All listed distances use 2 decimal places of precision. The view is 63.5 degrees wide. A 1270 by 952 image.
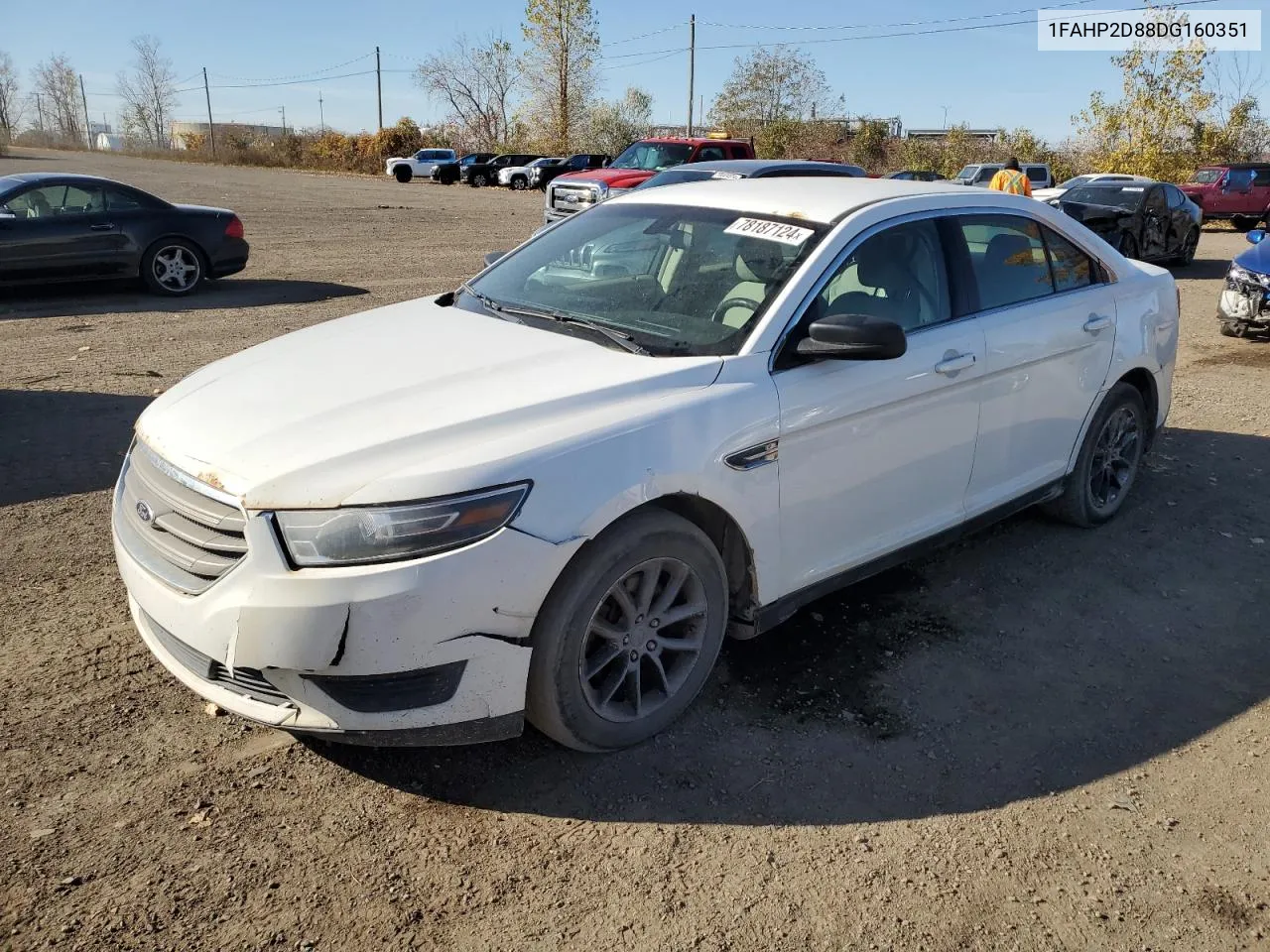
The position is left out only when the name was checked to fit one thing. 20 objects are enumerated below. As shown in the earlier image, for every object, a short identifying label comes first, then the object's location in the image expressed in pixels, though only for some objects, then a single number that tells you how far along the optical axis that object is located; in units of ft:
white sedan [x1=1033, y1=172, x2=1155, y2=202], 55.52
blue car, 33.63
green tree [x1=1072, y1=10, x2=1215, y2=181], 101.60
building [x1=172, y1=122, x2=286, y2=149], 304.36
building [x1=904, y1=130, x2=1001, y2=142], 139.63
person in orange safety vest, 42.42
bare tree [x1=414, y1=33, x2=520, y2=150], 213.66
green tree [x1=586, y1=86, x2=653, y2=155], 173.17
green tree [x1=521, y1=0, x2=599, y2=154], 166.30
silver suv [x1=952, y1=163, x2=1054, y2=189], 93.97
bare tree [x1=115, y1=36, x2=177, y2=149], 362.74
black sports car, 36.58
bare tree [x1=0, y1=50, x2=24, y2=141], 342.21
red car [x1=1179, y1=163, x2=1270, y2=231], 84.74
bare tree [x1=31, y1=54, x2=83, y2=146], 408.87
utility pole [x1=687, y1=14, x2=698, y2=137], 181.98
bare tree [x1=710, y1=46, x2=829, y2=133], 179.83
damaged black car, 51.47
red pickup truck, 51.19
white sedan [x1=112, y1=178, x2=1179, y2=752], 8.87
